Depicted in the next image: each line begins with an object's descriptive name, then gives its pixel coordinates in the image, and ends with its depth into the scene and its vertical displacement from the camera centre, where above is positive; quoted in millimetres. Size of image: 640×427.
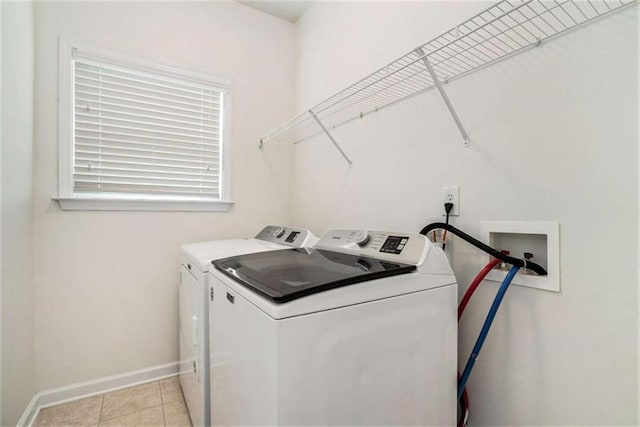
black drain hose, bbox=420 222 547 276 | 1004 -132
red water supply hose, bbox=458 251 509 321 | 1084 -259
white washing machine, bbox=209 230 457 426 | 746 -362
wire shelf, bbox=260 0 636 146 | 903 +626
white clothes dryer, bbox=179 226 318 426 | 1276 -412
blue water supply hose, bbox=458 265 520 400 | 1013 -398
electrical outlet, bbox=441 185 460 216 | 1246 +76
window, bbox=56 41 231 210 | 1815 +543
